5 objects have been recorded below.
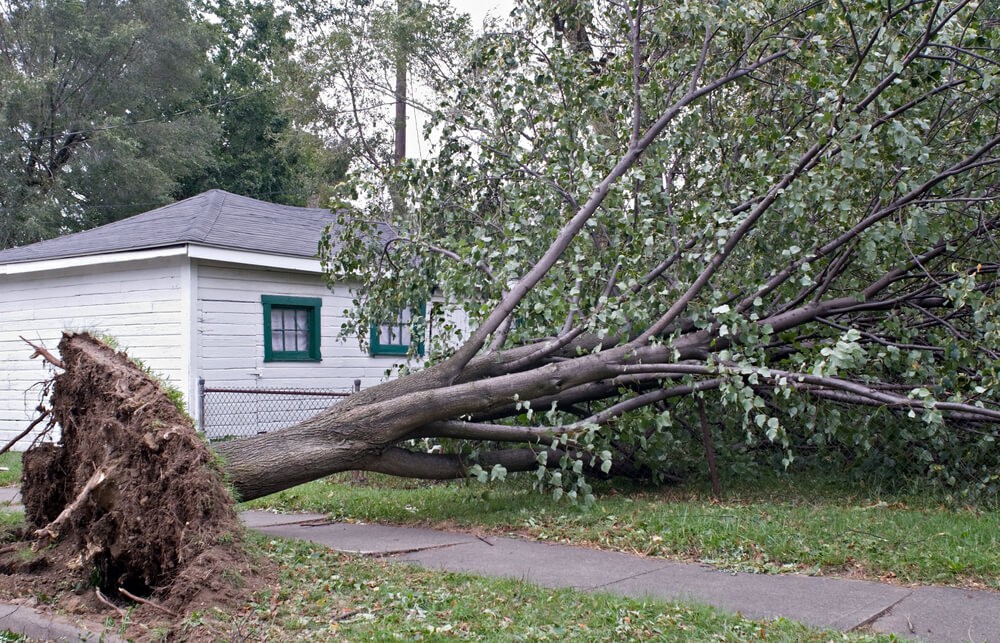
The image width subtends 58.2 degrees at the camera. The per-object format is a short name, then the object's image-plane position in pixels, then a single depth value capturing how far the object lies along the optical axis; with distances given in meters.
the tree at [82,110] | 24.22
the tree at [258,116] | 28.64
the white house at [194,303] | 12.48
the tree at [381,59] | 21.47
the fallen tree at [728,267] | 6.72
